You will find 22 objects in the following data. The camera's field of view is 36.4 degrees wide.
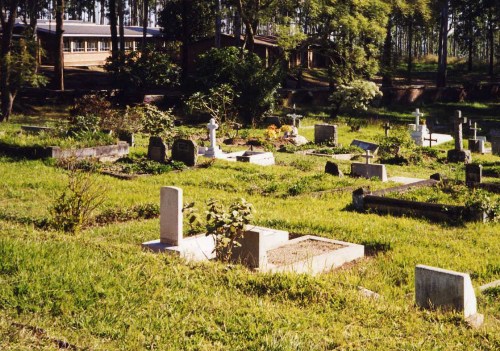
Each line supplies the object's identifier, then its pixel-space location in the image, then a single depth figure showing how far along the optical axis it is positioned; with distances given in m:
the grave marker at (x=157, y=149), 22.16
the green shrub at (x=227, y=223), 10.59
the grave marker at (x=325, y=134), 28.50
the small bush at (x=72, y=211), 12.77
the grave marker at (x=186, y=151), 22.09
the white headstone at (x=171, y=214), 11.63
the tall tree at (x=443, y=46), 56.81
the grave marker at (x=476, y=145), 29.19
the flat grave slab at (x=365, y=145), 26.29
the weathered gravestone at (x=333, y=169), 20.73
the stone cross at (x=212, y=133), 24.83
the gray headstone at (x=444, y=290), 8.06
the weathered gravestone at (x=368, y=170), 20.62
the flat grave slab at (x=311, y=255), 11.08
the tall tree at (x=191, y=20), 60.12
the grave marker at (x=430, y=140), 30.05
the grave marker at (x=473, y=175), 18.32
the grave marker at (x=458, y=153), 25.31
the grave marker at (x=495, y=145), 29.06
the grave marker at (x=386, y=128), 32.29
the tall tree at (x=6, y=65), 32.44
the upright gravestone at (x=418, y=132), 30.94
